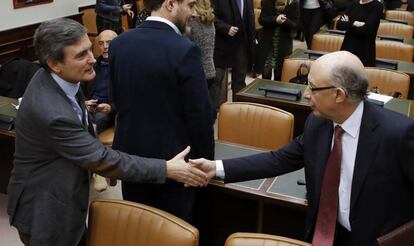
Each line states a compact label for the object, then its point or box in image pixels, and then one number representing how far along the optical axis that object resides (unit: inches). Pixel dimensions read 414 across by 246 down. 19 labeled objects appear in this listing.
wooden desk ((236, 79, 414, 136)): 123.8
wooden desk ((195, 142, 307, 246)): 84.1
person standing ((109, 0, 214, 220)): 75.7
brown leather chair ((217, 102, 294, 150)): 109.7
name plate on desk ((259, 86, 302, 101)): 131.8
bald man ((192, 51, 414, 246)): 63.3
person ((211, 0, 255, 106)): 167.6
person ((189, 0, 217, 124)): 142.2
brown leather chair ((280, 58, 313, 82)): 155.1
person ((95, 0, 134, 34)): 214.8
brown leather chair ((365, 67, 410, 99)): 140.3
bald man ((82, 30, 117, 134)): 144.3
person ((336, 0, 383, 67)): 161.9
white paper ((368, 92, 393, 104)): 122.5
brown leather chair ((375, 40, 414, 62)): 177.6
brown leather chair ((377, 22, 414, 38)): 214.1
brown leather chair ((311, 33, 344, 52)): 189.6
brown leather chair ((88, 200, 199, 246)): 63.8
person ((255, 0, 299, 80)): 185.8
